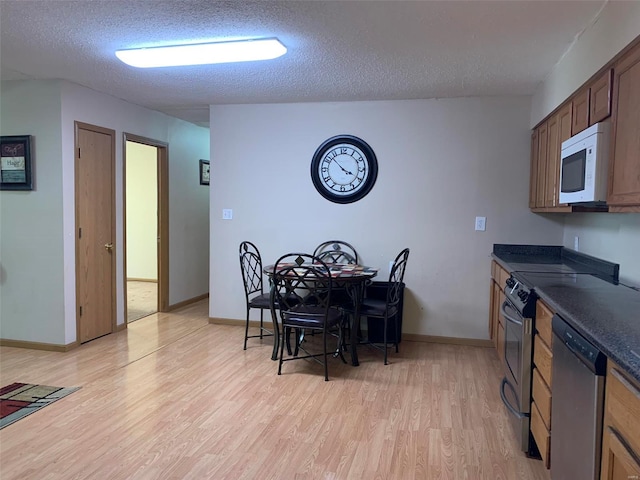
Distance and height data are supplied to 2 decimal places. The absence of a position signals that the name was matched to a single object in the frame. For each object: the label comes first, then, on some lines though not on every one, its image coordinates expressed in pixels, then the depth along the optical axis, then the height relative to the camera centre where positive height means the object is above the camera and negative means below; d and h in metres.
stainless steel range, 2.32 -0.73
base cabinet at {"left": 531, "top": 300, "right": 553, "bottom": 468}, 2.03 -0.77
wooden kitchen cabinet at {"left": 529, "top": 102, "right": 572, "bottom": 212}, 2.99 +0.46
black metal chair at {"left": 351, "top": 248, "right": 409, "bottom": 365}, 3.66 -0.72
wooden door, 4.02 -0.16
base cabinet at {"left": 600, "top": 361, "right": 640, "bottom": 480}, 1.21 -0.59
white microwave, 2.19 +0.29
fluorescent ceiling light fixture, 2.84 +1.05
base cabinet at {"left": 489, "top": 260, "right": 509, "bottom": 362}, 3.28 -0.70
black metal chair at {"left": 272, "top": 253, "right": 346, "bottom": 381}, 3.33 -0.70
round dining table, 3.44 -0.53
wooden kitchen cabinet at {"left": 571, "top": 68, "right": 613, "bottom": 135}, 2.21 +0.63
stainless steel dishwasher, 1.45 -0.65
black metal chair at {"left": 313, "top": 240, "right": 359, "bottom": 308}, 4.41 -0.33
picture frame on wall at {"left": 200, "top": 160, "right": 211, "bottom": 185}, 6.00 +0.58
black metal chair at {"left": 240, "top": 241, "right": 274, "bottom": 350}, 4.16 -0.60
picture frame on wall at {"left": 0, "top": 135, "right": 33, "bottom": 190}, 3.86 +0.43
